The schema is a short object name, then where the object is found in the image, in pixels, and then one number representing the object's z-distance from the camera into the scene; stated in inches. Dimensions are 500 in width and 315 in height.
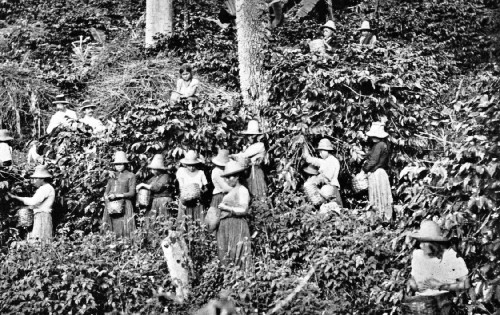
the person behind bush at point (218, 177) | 409.5
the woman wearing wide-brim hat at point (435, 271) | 285.1
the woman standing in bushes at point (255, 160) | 422.3
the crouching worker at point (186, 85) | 489.5
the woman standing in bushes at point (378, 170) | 412.8
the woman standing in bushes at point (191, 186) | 417.7
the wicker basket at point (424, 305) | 284.8
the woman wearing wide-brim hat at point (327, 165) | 412.2
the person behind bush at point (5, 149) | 474.9
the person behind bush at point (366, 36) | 511.2
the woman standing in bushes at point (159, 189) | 429.1
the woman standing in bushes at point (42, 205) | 438.3
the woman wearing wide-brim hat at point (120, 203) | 429.7
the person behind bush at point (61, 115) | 523.5
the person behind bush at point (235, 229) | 361.7
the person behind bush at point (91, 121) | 503.8
